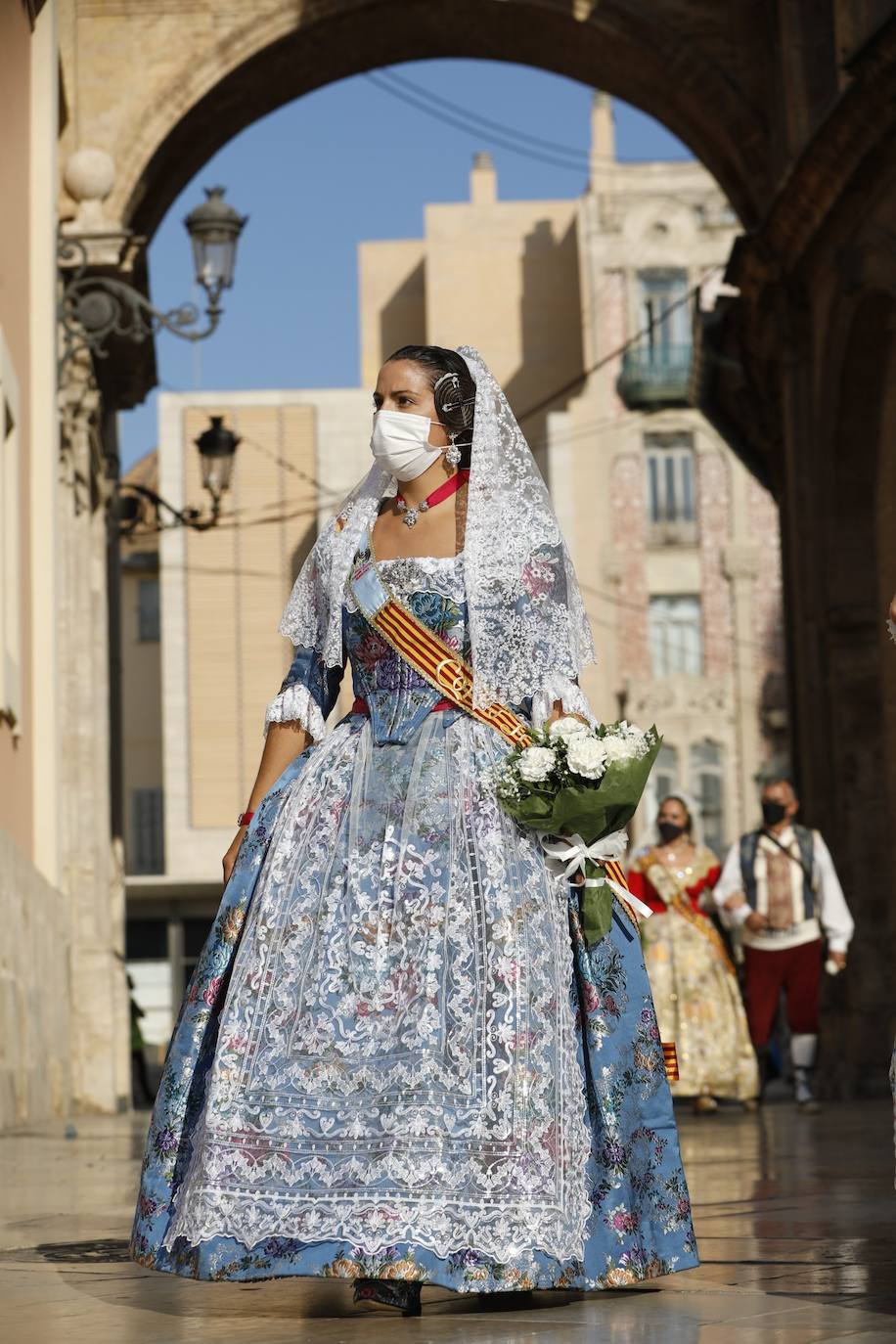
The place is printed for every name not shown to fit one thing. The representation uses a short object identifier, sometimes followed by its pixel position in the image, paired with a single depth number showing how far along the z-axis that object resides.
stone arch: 18.06
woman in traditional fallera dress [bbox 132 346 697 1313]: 4.52
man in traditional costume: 13.74
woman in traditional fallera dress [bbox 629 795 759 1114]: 14.08
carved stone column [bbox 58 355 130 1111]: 16.86
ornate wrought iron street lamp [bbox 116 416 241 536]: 18.11
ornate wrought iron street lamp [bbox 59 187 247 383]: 15.51
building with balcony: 46.97
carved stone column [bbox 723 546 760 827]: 48.12
